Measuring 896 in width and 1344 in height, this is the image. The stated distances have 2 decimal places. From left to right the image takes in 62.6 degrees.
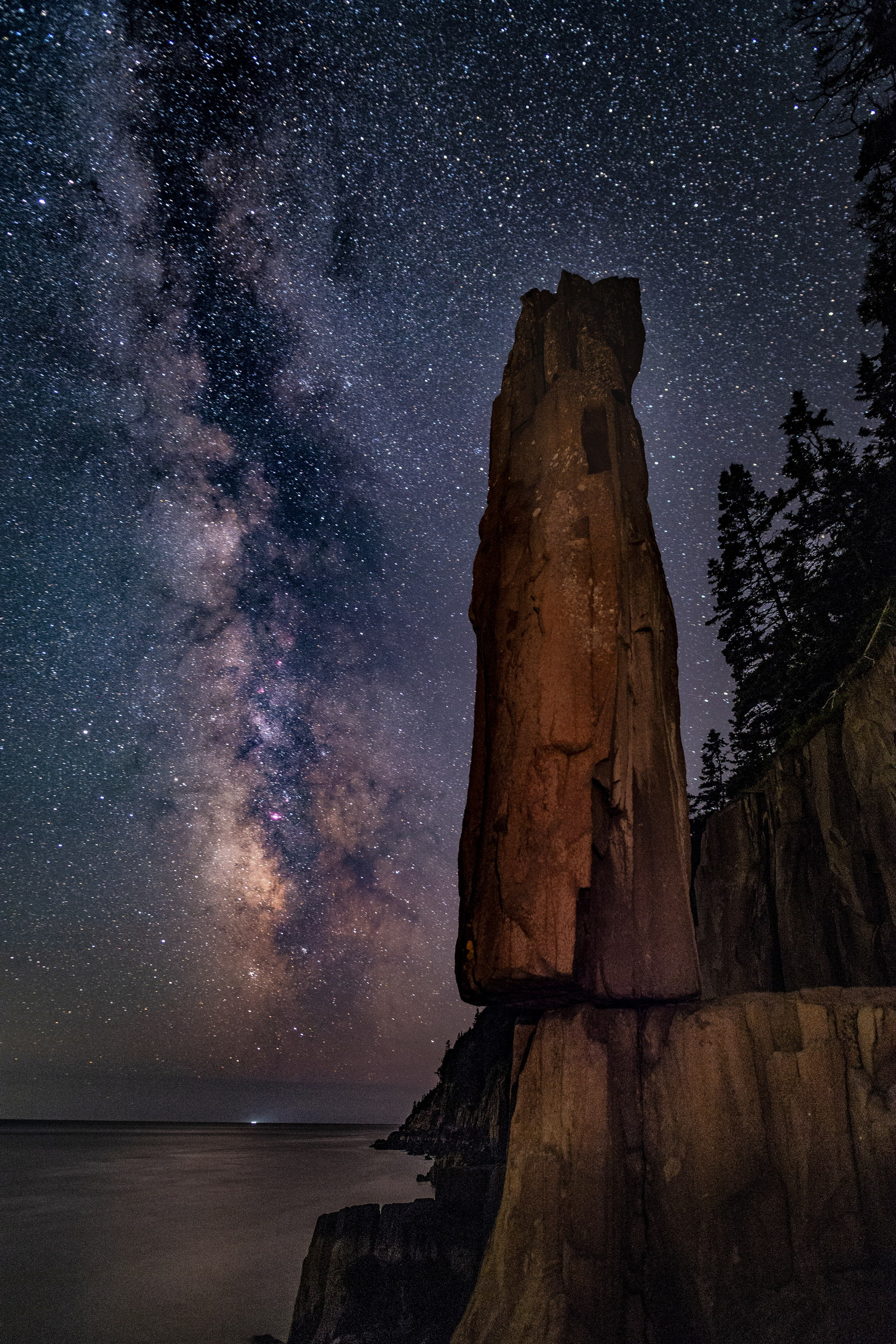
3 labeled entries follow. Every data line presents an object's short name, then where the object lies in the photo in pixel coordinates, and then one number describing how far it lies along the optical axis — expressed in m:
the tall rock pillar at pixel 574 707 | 6.14
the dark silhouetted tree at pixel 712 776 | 23.91
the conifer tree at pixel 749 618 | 21.61
